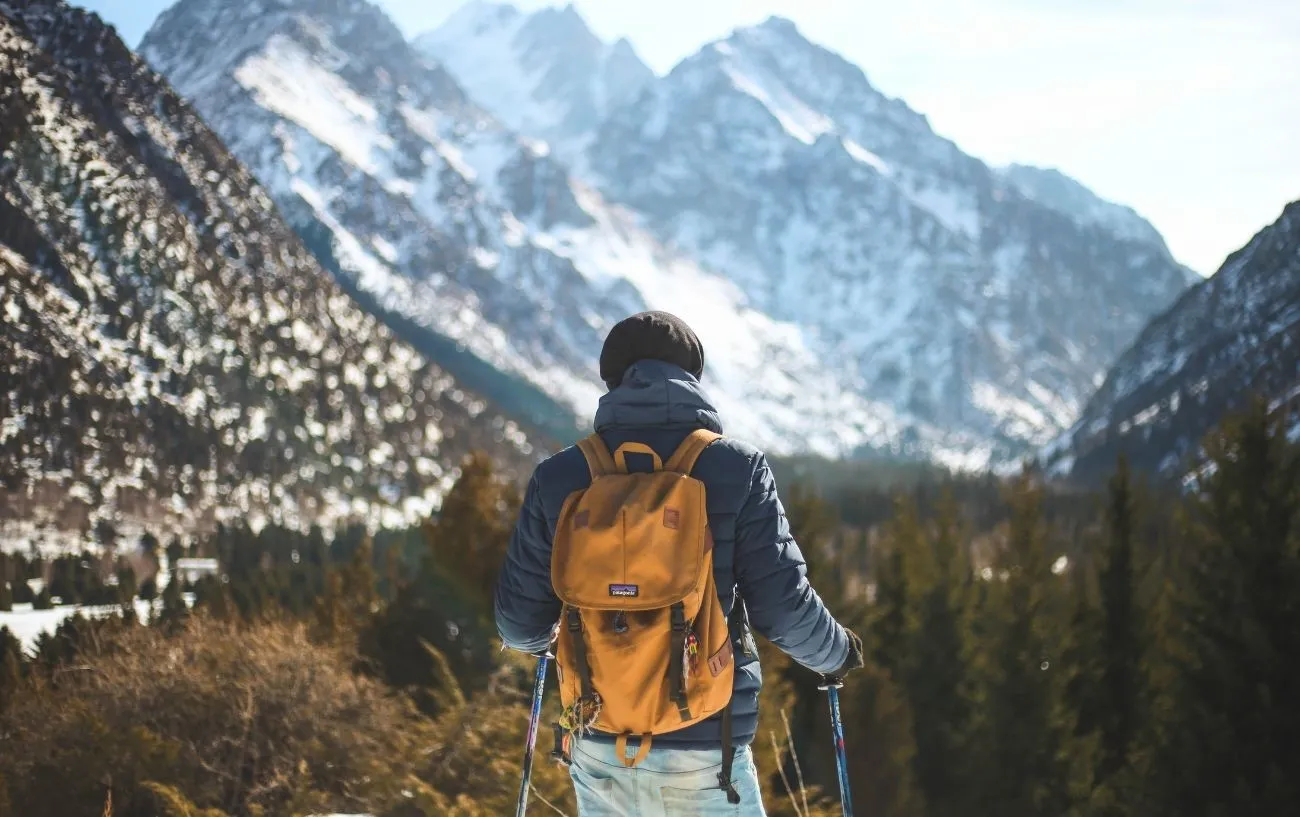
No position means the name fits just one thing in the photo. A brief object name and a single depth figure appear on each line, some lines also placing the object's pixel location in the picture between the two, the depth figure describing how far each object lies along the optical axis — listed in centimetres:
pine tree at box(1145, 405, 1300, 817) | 1447
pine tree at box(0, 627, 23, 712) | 1252
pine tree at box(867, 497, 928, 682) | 3014
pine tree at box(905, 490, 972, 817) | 2886
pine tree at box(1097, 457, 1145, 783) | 2400
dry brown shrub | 823
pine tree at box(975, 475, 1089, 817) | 2259
